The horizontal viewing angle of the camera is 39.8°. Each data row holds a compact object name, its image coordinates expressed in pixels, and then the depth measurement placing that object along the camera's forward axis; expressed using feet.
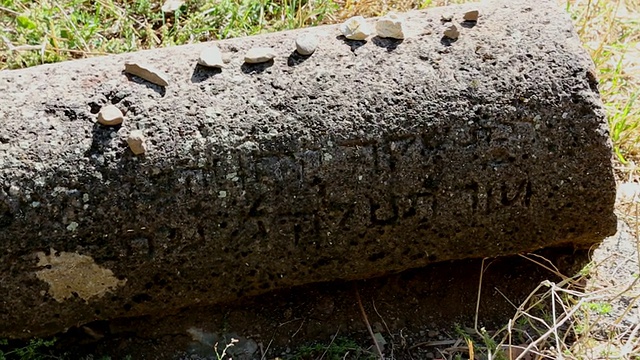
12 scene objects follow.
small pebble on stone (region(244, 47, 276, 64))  7.57
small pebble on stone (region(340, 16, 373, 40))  7.81
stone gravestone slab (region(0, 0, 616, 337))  7.11
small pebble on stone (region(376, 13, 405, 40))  7.79
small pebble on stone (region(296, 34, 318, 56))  7.67
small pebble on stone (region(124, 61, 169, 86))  7.39
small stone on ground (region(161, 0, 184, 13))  11.43
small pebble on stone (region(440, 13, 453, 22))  8.02
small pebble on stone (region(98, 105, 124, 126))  7.09
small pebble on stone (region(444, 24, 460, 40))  7.77
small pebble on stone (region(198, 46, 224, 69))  7.51
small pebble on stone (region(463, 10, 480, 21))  7.98
